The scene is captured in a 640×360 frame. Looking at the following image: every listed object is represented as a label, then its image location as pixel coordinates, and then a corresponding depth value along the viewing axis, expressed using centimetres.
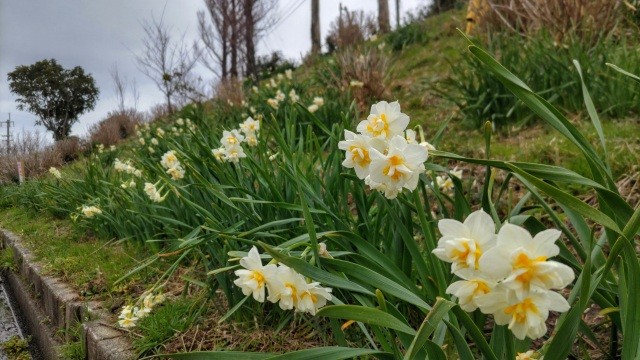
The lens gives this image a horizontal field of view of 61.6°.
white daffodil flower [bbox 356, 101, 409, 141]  98
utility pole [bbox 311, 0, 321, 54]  1512
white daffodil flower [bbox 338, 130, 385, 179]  95
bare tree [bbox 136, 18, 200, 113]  1179
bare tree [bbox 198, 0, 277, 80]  1467
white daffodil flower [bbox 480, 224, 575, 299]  59
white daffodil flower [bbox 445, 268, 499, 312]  65
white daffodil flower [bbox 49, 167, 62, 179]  447
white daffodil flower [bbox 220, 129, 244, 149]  200
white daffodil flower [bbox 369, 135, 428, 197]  86
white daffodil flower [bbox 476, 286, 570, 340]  62
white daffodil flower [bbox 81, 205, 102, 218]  314
